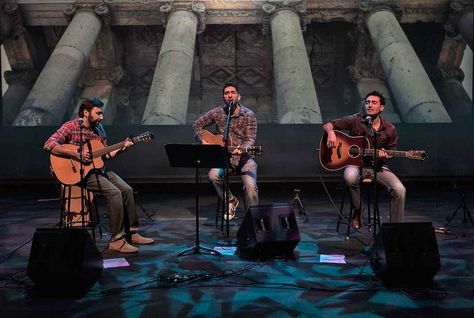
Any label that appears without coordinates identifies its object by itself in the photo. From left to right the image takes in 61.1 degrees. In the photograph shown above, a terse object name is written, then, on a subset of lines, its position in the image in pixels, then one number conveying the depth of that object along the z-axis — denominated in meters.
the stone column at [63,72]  11.71
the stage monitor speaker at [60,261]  3.08
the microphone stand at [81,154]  4.57
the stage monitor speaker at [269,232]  4.19
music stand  4.54
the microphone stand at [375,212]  3.49
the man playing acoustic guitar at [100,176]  4.67
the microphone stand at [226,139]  5.09
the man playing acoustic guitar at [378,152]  5.10
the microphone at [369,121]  4.30
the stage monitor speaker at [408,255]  3.23
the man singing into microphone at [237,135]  5.84
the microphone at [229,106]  5.19
